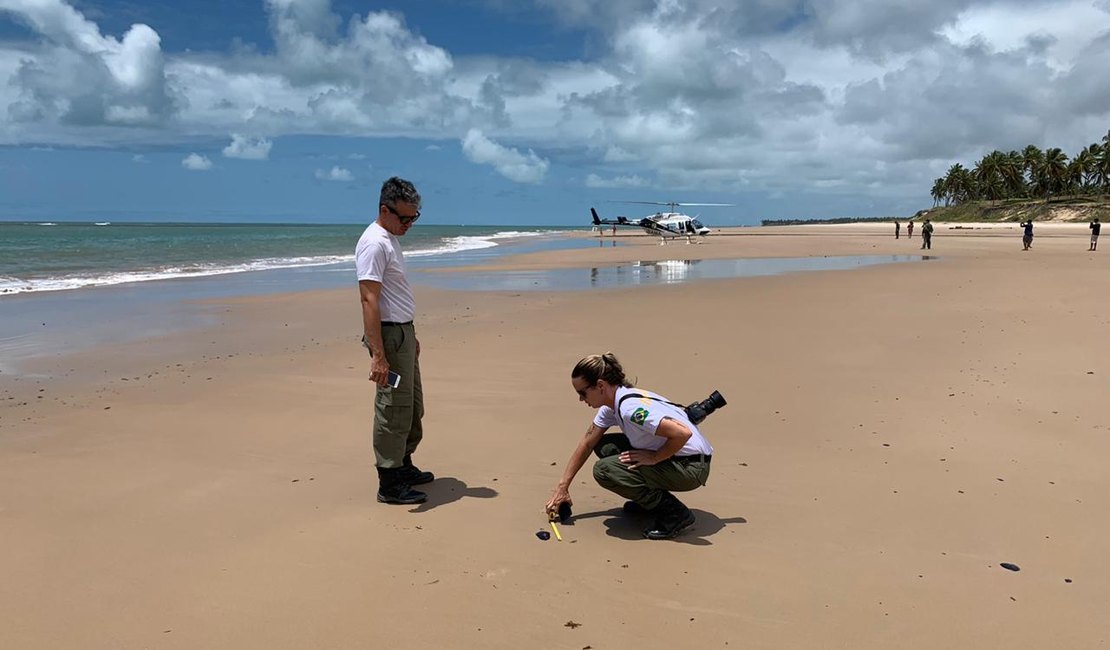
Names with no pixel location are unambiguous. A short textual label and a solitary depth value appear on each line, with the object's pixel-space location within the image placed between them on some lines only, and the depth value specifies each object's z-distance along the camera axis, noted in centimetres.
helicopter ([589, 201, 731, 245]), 6122
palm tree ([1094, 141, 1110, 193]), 9675
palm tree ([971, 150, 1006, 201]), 11240
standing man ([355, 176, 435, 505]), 464
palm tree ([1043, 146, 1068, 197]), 10319
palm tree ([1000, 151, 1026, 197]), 11056
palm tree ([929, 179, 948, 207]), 14750
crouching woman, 412
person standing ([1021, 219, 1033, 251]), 3441
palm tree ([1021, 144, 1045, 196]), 10669
